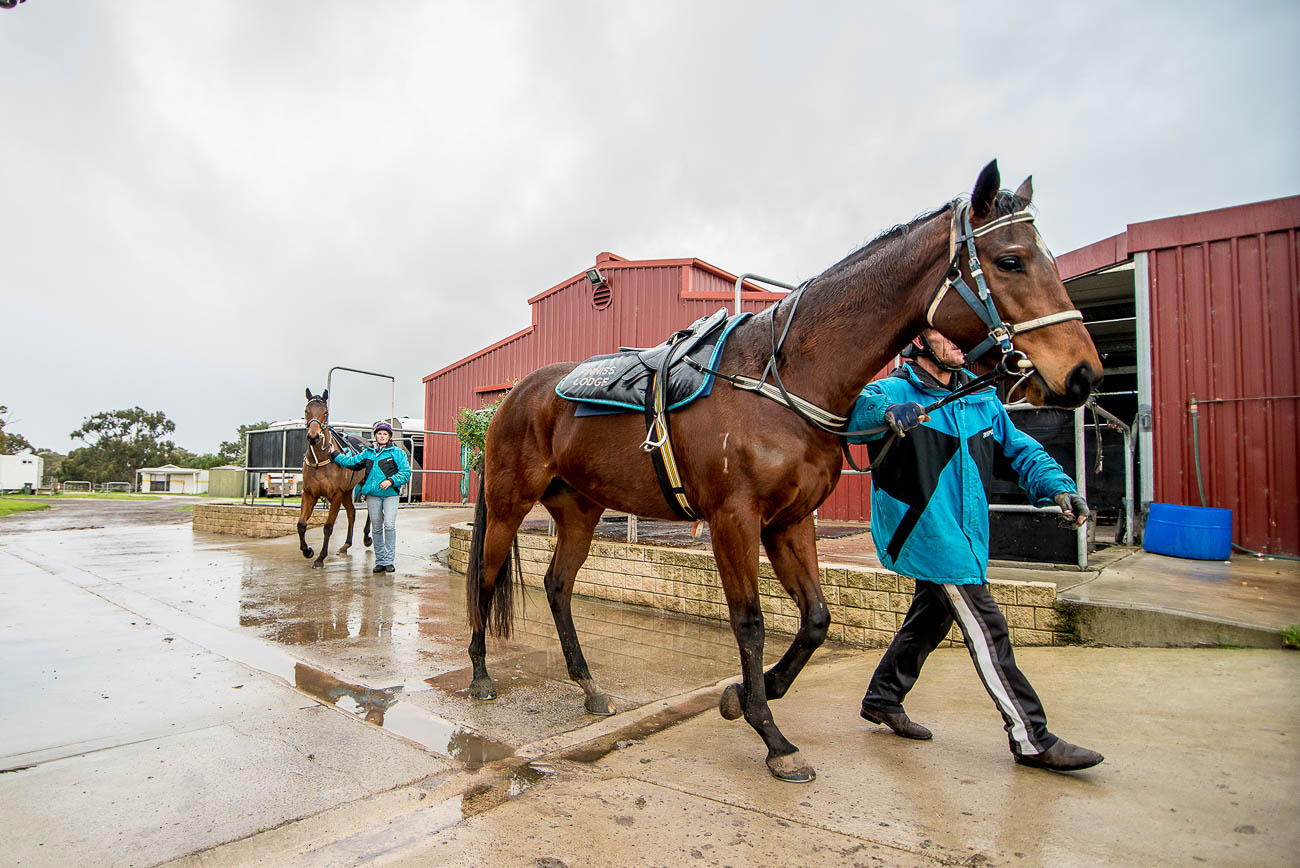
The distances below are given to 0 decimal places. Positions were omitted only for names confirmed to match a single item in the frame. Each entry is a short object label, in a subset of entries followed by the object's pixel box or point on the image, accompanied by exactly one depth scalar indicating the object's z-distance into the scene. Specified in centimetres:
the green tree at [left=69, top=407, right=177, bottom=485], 6694
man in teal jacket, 248
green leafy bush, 1216
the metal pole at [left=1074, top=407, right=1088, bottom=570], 513
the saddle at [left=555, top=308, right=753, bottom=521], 287
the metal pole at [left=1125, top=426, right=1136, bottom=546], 718
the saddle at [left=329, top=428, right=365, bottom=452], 1088
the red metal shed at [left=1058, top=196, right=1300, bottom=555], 652
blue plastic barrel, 606
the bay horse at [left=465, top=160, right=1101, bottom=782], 223
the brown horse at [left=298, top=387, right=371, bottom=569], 943
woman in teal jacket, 817
